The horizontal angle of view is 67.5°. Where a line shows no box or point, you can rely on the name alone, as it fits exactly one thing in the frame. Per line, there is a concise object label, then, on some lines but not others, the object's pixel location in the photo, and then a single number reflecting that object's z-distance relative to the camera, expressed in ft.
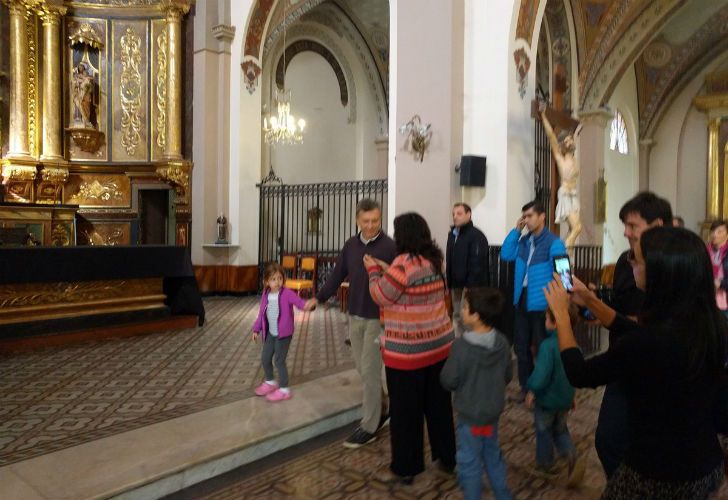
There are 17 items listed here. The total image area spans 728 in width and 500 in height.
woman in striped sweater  8.91
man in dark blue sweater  10.96
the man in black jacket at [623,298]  6.99
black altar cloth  18.86
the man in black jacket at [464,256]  15.87
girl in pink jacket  12.90
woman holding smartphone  4.88
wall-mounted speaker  21.72
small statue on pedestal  35.45
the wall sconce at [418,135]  21.97
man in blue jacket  12.51
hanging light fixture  33.32
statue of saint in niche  35.17
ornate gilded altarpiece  35.27
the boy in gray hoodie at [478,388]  7.88
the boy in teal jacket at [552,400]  8.95
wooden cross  23.67
